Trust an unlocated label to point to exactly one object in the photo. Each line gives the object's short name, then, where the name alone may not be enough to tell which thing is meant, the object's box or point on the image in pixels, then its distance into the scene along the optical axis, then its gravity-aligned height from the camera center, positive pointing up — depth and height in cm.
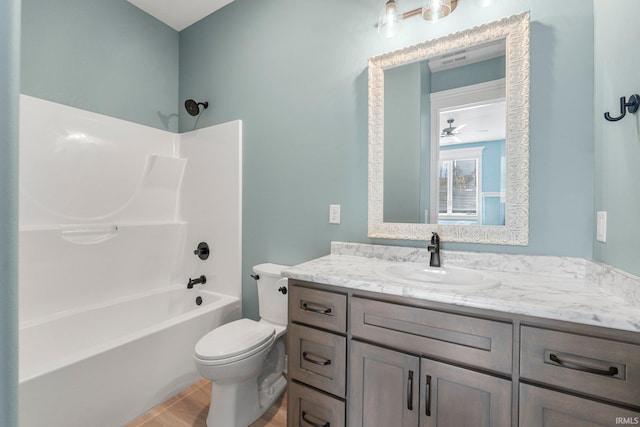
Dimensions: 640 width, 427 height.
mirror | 129 +40
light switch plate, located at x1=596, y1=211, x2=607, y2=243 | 109 -5
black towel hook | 91 +37
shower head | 240 +91
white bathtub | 131 -88
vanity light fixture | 140 +107
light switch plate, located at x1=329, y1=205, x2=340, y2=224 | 178 -2
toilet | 141 -80
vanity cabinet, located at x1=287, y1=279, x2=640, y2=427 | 78 -53
